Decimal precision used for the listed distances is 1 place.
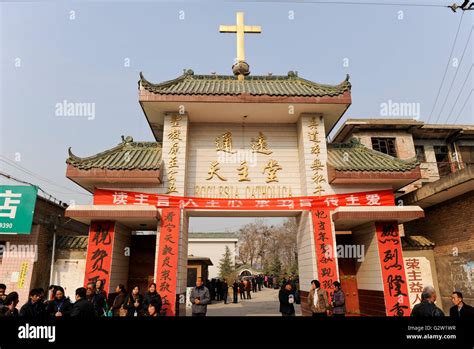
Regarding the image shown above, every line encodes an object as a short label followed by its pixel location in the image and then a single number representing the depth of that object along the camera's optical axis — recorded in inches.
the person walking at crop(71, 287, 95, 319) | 197.9
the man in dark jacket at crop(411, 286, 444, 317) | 180.2
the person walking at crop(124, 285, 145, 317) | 279.2
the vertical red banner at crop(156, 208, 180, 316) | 326.3
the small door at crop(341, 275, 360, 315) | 405.0
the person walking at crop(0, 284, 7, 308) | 248.5
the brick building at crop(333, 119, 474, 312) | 392.5
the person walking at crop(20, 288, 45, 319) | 218.8
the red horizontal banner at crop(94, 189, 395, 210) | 361.4
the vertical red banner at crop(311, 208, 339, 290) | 336.8
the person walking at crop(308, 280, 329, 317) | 276.1
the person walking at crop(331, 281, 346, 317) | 285.3
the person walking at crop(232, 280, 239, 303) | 716.2
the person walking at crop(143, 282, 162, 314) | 270.1
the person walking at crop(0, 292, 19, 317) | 204.1
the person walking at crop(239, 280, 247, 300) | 821.5
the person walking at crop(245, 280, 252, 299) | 800.7
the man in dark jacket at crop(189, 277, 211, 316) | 300.0
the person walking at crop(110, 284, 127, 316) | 283.8
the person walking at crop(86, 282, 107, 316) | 273.3
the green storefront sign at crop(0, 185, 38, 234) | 383.2
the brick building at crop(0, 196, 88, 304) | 382.6
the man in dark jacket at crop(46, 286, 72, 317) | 237.6
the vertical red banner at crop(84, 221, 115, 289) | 332.2
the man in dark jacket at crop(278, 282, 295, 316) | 322.6
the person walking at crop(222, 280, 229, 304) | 744.8
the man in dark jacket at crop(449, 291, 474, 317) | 193.9
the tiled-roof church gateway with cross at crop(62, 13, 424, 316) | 345.4
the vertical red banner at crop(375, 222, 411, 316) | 335.9
